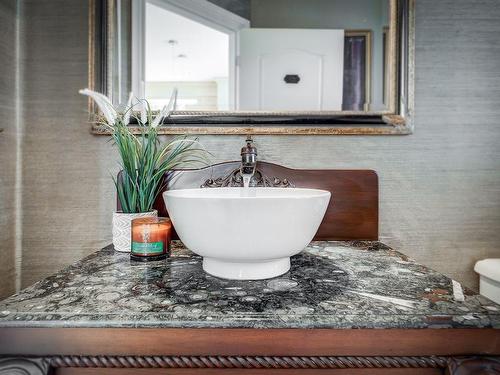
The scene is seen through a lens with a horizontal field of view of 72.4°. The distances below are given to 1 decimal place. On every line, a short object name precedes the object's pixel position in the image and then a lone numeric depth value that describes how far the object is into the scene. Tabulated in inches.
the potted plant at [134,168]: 34.6
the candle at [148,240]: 31.1
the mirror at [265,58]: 41.3
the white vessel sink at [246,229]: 22.9
